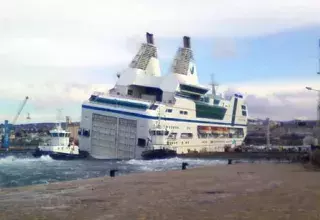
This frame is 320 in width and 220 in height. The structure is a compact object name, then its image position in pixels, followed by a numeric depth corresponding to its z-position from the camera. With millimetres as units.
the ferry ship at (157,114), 85625
